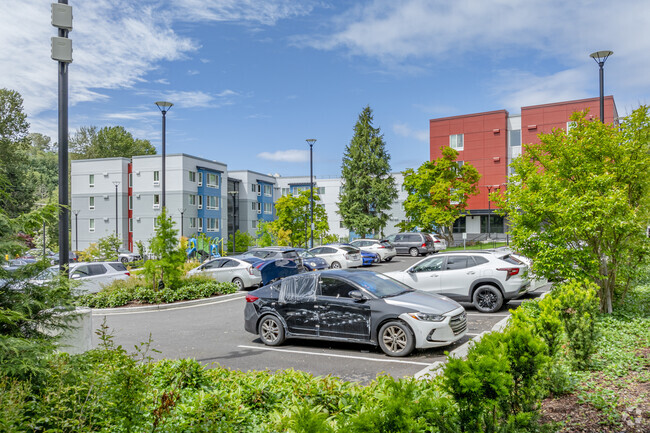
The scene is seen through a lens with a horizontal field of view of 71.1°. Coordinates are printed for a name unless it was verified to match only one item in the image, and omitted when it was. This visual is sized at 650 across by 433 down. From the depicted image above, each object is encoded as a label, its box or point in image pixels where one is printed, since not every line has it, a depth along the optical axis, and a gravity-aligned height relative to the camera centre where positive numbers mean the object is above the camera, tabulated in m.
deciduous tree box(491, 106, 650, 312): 8.33 +0.23
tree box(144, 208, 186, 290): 15.44 -1.16
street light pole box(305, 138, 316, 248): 34.14 +5.66
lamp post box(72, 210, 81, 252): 57.22 -1.02
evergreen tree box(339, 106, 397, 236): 49.91 +4.51
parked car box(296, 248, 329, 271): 22.12 -1.95
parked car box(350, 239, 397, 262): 30.81 -1.76
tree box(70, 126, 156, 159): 82.19 +14.87
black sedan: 7.97 -1.69
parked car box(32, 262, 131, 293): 17.39 -1.92
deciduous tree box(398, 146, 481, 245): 40.75 +2.92
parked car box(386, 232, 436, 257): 36.25 -1.77
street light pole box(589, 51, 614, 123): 14.80 +5.37
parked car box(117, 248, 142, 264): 43.44 -3.17
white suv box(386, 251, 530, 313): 11.85 -1.51
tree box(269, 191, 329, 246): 40.59 +0.35
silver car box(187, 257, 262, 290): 18.77 -2.01
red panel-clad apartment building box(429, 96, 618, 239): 47.28 +8.80
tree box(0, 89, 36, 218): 48.50 +9.86
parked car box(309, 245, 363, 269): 26.39 -1.90
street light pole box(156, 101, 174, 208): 18.57 +4.80
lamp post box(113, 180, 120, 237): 52.97 +4.89
